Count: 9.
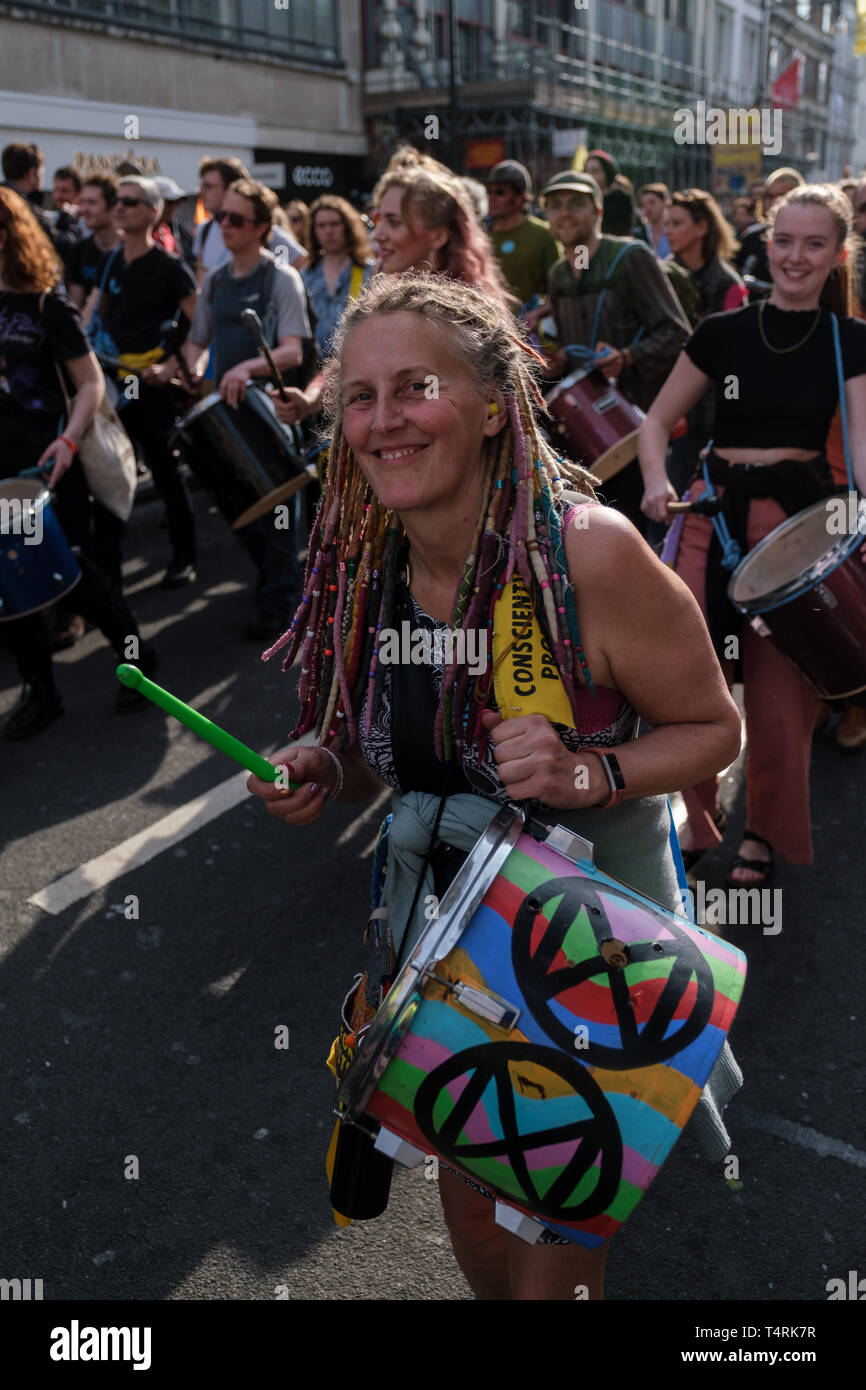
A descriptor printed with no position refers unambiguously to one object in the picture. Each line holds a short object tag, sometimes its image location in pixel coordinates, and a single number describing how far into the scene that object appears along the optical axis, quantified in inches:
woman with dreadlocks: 69.6
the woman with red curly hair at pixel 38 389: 178.2
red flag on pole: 1157.5
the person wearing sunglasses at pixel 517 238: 267.1
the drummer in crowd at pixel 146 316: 251.8
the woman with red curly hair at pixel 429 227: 161.8
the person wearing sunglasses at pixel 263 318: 222.7
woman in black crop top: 138.6
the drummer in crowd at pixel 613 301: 208.4
